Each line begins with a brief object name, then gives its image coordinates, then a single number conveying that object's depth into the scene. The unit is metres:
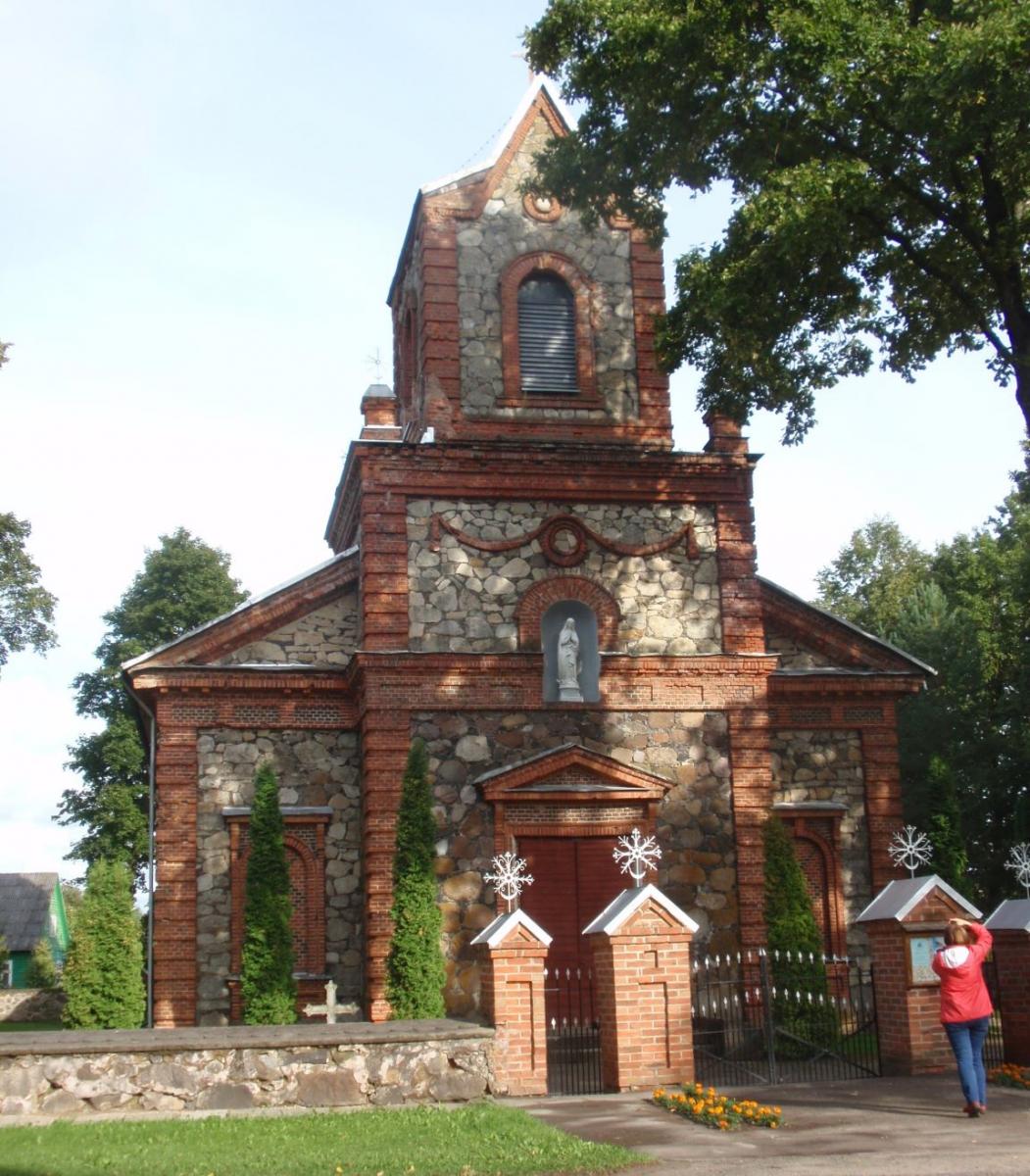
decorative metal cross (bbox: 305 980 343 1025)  17.81
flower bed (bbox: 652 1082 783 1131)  11.63
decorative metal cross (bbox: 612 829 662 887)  18.33
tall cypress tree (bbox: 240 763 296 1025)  18.69
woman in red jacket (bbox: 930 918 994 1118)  11.73
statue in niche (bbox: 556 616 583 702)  19.88
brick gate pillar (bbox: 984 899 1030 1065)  14.79
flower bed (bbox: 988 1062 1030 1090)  13.80
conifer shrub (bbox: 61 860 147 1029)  19.47
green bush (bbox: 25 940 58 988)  41.53
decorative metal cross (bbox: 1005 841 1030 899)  15.09
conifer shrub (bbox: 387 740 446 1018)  17.94
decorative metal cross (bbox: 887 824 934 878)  21.02
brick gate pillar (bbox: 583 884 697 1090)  14.09
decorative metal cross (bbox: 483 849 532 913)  17.94
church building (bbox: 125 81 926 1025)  19.39
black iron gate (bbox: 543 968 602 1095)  14.77
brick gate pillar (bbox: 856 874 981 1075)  14.63
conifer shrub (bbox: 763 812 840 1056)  17.77
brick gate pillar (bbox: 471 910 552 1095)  13.94
